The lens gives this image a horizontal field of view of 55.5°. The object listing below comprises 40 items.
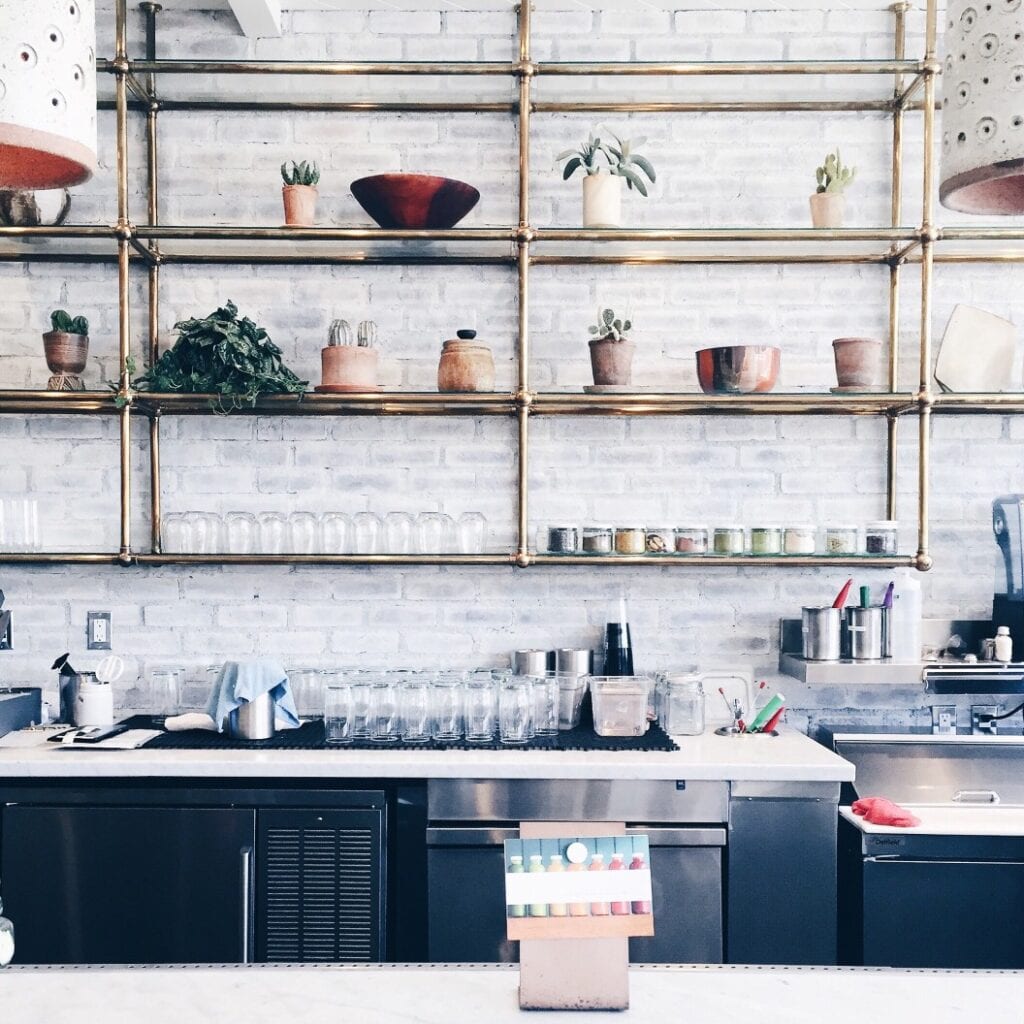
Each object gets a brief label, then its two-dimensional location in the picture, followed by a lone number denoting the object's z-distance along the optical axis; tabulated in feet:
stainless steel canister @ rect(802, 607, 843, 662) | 9.80
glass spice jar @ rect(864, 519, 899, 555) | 9.87
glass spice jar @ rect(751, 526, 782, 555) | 9.87
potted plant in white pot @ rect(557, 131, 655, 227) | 9.78
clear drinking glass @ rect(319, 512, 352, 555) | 10.12
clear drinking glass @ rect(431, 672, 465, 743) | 9.28
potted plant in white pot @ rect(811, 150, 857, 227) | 9.87
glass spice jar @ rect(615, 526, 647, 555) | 9.89
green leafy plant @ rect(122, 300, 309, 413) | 9.42
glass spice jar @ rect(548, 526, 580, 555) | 9.95
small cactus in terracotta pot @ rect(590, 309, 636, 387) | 9.81
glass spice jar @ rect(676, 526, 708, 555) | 9.90
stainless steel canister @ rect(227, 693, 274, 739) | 9.14
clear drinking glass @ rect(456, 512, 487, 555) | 10.20
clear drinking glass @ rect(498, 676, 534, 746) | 9.01
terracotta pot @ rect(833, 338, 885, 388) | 9.77
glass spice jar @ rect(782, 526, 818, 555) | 9.89
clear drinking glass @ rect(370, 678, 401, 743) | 9.20
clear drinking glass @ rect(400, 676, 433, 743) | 9.25
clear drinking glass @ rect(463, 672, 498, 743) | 9.16
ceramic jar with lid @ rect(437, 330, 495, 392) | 9.77
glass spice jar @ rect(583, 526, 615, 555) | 9.91
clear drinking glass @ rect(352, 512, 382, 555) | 10.10
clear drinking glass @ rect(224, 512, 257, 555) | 10.03
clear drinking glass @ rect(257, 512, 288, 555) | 10.02
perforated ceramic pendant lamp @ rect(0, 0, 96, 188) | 3.25
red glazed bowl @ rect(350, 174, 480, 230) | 9.74
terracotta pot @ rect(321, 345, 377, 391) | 9.79
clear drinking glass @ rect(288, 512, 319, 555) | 10.08
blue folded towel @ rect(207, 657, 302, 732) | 9.07
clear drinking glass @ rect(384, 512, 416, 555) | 10.14
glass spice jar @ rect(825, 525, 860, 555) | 9.84
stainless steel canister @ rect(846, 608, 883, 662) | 9.74
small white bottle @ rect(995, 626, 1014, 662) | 9.98
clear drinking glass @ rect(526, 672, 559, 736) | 9.41
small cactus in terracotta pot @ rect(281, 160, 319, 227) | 9.86
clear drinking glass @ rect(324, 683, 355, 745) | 9.22
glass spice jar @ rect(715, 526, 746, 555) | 9.90
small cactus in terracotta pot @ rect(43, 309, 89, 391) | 9.98
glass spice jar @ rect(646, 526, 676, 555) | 9.93
